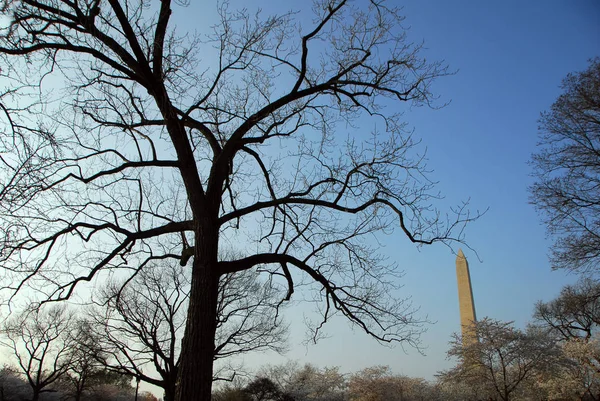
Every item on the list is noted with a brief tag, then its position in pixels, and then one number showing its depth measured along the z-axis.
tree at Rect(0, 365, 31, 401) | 31.91
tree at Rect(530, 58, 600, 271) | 9.73
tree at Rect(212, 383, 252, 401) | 24.94
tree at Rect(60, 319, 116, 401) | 21.03
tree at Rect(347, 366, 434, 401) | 31.30
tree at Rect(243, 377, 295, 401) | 25.81
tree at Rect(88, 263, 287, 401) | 20.62
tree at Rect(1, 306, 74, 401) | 28.27
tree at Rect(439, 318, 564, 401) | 23.64
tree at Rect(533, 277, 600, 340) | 29.34
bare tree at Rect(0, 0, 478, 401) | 5.09
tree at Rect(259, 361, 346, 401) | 29.66
